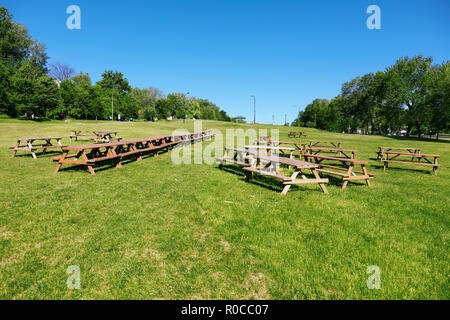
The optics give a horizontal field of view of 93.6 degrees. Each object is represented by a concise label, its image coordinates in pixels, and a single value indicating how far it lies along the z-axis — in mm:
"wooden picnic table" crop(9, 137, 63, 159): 9292
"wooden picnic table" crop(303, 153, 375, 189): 6312
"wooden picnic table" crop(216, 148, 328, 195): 5598
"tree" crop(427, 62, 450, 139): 34531
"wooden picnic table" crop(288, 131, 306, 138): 30655
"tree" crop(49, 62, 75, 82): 68812
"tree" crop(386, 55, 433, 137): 37938
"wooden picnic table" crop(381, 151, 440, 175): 9016
